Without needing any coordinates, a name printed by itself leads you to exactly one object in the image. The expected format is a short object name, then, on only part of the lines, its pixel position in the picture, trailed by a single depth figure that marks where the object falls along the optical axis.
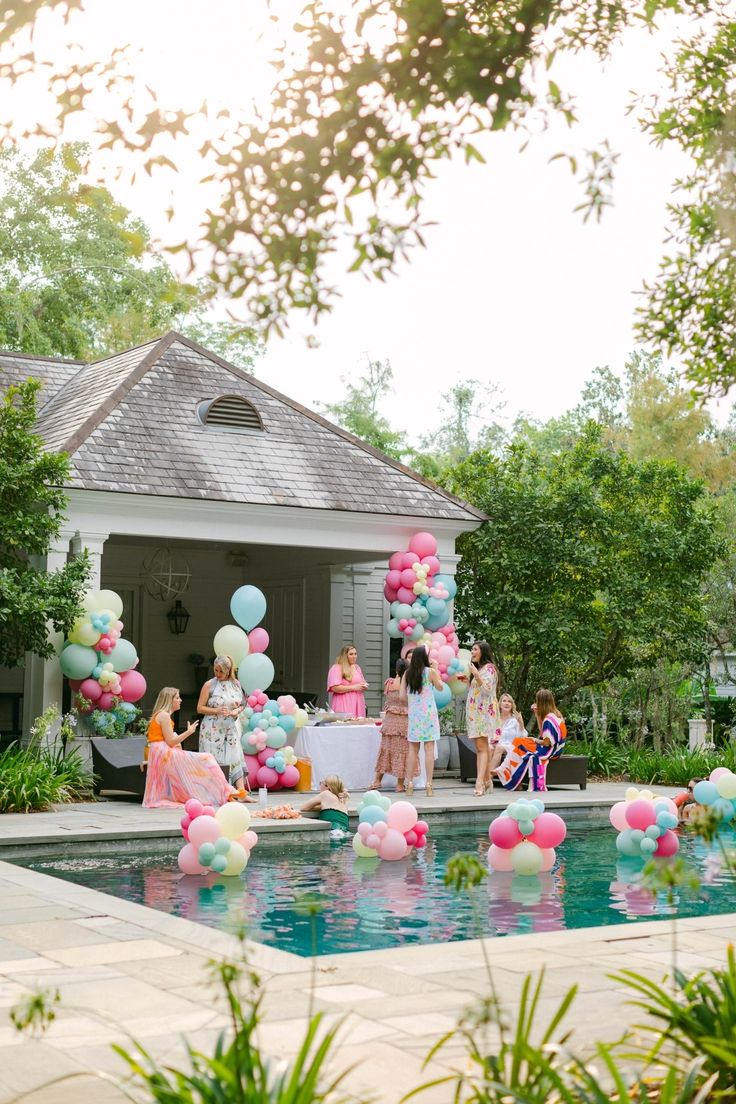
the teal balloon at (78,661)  15.00
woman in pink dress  16.91
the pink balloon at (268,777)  15.52
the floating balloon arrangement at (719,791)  12.91
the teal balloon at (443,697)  16.77
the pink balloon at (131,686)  15.44
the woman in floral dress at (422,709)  15.27
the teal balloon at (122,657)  15.23
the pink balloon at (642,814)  11.17
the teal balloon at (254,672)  15.62
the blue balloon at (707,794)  12.92
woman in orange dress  13.52
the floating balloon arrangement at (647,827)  11.18
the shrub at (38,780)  13.14
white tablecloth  16.03
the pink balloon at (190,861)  9.97
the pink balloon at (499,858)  10.48
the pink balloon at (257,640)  16.06
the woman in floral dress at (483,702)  16.08
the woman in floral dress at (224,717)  14.57
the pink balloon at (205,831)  9.84
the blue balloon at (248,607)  16.05
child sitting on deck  12.75
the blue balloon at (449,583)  17.95
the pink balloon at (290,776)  15.70
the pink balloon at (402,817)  11.09
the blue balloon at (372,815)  11.13
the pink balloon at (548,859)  10.53
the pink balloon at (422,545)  18.08
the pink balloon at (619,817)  11.52
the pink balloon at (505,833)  10.34
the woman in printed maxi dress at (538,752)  16.06
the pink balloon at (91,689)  15.13
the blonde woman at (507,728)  16.77
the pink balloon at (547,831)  10.38
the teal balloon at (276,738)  15.44
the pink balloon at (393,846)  10.95
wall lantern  22.00
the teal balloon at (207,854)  9.78
